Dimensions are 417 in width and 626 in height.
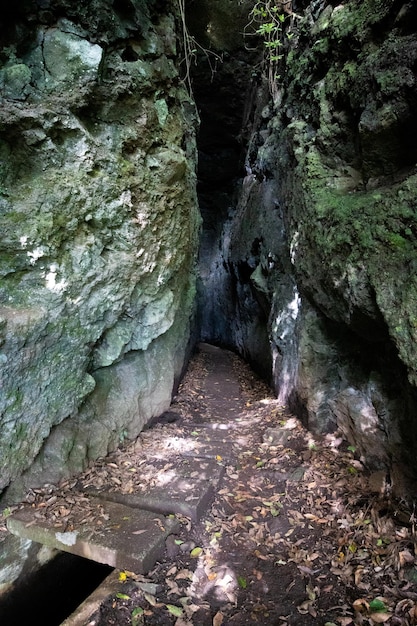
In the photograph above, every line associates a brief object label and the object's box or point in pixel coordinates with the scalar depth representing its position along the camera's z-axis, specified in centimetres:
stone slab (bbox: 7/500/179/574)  316
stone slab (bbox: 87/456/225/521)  386
